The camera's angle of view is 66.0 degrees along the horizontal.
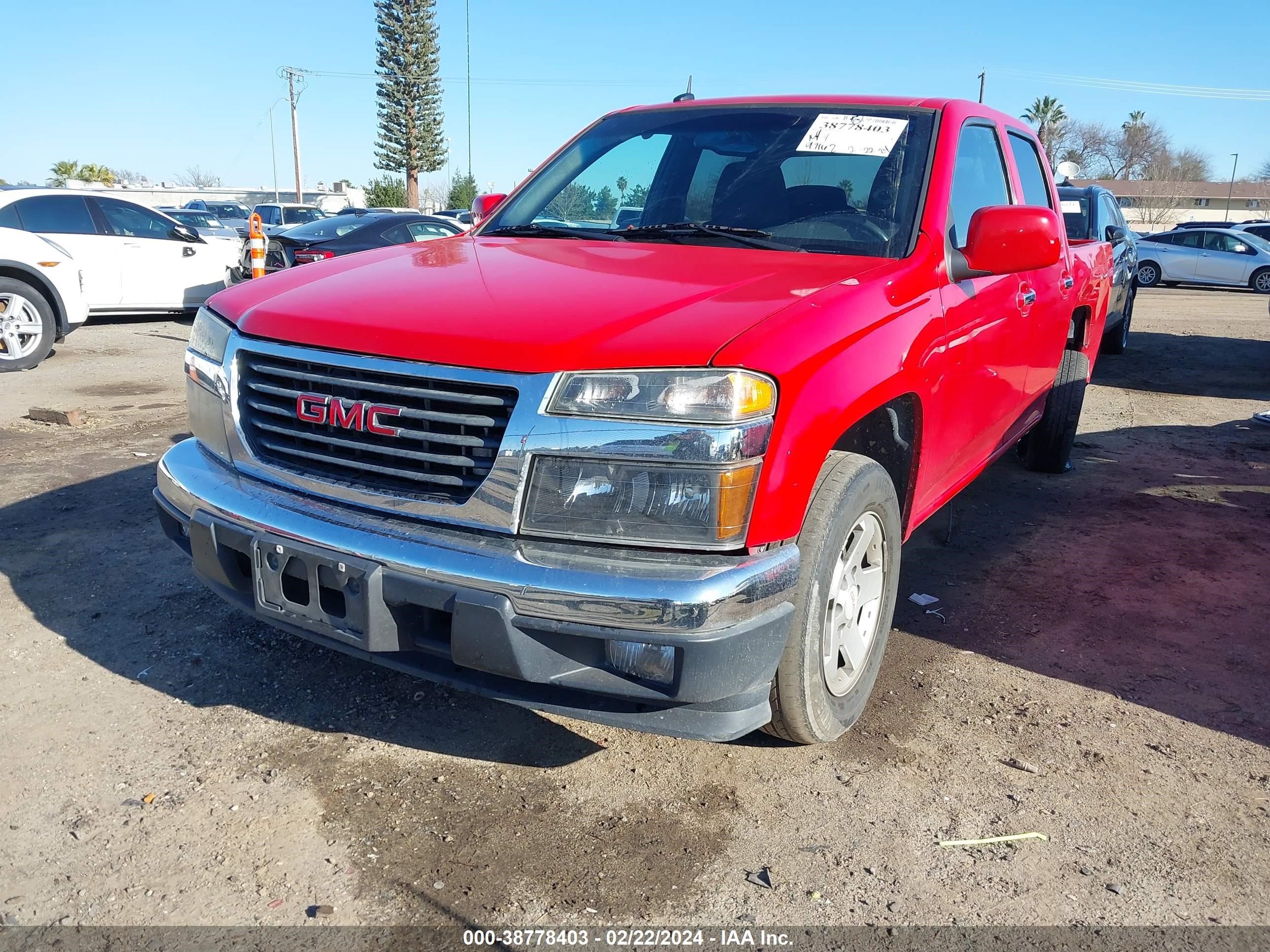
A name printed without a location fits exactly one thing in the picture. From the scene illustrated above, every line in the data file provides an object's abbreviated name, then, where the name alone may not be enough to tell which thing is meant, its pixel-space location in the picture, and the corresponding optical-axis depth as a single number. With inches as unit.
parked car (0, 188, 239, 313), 399.5
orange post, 356.4
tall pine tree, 2079.2
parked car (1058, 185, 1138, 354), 339.3
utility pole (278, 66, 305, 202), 2161.7
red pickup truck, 83.6
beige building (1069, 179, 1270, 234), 2787.9
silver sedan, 858.8
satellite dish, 353.1
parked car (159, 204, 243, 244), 863.0
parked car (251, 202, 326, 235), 1205.1
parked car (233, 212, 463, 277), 411.5
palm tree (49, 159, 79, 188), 2768.2
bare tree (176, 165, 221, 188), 3690.9
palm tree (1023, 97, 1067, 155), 2883.9
